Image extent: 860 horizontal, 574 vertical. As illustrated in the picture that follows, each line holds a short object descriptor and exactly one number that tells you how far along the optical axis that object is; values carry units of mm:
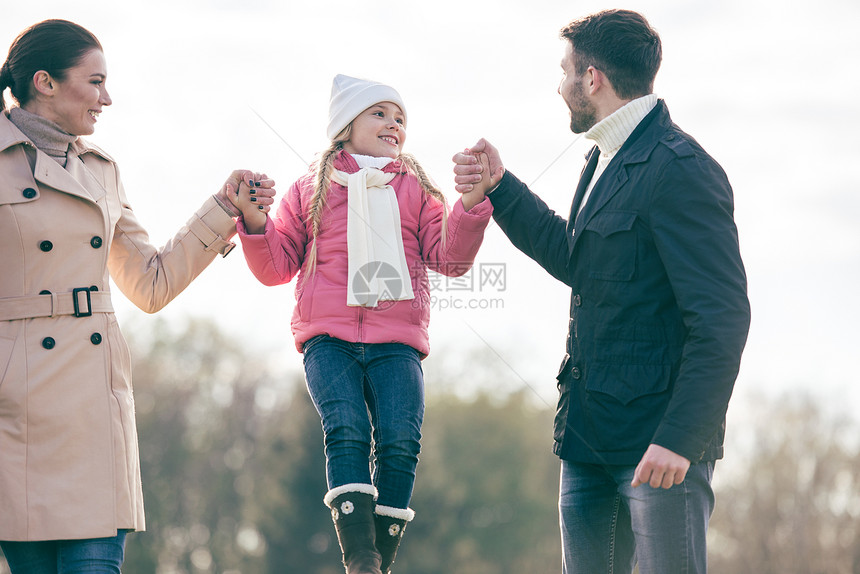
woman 7496
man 7434
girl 8625
